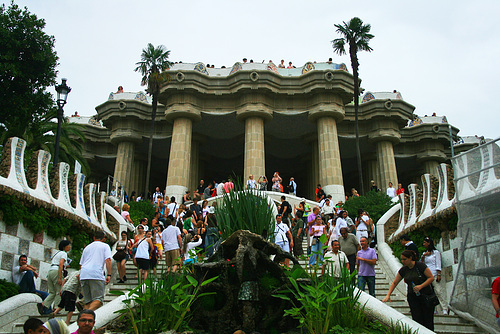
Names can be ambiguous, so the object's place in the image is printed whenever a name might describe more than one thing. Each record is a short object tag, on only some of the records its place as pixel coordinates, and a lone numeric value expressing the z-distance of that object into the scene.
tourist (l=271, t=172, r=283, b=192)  23.76
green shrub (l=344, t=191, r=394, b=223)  18.56
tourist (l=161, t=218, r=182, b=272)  10.73
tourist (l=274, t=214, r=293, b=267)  11.29
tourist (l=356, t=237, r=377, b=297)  9.02
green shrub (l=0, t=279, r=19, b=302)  9.10
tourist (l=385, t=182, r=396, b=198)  23.77
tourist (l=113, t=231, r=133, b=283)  10.54
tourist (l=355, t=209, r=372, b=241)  12.91
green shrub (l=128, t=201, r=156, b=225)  19.52
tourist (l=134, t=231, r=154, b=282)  10.22
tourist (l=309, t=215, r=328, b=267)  12.06
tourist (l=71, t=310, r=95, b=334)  4.94
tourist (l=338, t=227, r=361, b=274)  10.44
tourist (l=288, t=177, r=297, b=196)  24.17
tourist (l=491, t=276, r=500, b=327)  6.35
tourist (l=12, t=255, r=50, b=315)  9.82
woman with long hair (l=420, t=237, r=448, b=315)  9.96
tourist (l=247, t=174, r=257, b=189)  21.78
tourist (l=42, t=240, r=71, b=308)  8.83
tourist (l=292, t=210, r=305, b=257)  13.23
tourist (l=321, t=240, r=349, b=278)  9.09
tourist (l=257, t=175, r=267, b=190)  23.03
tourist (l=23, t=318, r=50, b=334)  4.71
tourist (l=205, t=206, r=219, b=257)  11.43
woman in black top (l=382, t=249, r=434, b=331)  6.85
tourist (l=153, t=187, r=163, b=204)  24.54
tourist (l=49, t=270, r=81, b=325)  7.79
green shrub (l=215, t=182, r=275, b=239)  8.48
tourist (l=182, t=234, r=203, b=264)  11.83
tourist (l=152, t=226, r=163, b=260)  12.53
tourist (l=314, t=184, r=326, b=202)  23.50
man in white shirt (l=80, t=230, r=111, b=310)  7.74
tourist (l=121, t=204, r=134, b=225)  16.14
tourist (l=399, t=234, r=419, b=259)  9.45
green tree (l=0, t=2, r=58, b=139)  18.95
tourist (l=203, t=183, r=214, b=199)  22.21
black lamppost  15.20
